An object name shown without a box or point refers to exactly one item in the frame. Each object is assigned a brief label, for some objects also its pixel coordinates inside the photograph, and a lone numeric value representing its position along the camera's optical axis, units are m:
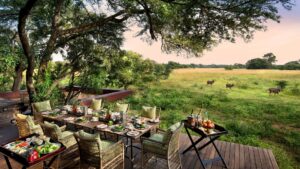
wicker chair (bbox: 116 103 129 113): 5.08
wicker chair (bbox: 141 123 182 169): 3.16
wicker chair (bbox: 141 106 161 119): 4.64
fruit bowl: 3.64
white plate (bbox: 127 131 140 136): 3.43
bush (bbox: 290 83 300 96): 14.11
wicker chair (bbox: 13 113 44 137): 3.70
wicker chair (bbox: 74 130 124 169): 2.86
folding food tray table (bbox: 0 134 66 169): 2.41
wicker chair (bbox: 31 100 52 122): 4.80
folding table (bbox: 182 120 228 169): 3.48
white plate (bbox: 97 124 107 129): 3.77
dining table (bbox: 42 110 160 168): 3.57
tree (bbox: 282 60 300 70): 21.89
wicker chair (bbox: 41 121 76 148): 3.28
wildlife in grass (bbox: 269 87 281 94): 13.76
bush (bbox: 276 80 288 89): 16.02
